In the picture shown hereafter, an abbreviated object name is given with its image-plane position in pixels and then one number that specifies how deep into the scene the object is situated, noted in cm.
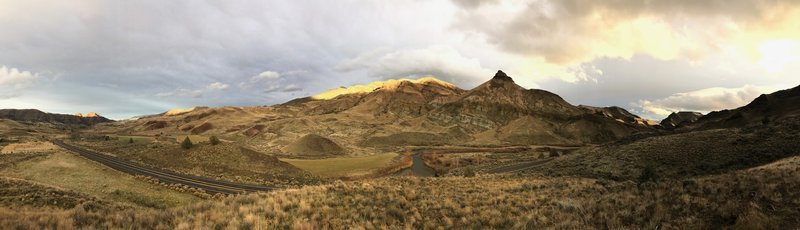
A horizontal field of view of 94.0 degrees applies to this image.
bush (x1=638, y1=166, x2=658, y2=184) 3433
